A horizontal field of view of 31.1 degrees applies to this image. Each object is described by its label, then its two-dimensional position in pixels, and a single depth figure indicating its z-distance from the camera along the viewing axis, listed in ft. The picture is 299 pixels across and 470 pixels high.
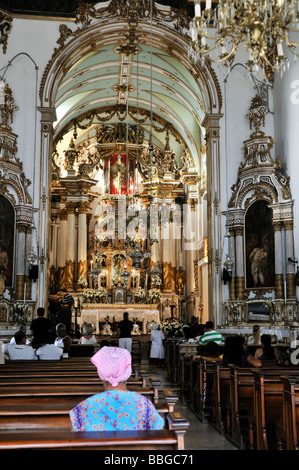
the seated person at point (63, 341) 28.76
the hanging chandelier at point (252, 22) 22.45
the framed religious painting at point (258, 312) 46.07
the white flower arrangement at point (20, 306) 45.44
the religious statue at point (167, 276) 80.48
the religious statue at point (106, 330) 70.01
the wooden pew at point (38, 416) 11.11
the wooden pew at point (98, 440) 8.02
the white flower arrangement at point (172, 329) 53.67
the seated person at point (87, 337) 37.38
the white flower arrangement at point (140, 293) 75.55
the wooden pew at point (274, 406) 13.70
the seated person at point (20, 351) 25.32
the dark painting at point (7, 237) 46.70
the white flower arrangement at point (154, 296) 76.02
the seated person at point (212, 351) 25.12
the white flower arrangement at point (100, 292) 73.82
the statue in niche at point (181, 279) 80.94
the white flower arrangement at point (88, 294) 73.31
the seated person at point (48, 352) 25.38
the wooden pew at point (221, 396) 21.01
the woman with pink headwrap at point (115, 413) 9.74
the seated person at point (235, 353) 22.36
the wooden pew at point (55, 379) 15.66
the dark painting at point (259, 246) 47.62
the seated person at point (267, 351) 25.87
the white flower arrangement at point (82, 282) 76.38
